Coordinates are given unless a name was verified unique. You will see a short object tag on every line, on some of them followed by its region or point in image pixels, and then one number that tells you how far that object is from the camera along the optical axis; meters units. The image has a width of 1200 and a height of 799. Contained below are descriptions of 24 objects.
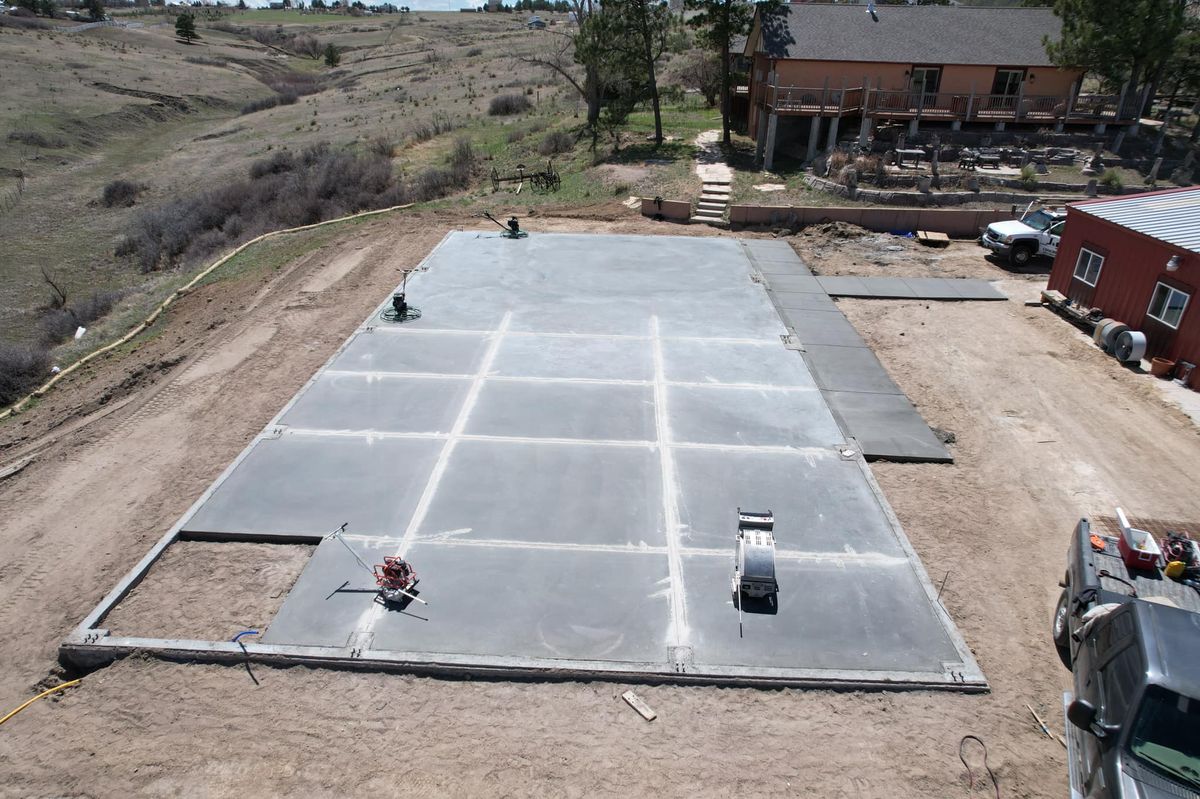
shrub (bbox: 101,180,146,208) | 30.75
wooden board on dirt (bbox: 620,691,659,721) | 7.42
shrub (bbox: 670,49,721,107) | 42.12
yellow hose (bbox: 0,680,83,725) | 7.54
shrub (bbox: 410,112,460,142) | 38.66
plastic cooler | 8.45
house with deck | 27.92
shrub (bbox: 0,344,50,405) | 15.84
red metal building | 14.40
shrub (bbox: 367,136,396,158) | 34.62
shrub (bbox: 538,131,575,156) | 33.62
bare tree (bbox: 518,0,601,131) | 33.41
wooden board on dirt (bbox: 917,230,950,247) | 22.28
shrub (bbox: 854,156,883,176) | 24.98
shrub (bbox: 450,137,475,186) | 29.97
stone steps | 24.67
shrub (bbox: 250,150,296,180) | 32.47
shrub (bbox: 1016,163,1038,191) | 24.55
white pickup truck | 20.41
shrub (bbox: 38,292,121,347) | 19.12
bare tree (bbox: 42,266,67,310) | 21.28
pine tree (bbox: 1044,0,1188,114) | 24.91
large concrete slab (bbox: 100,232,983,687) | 8.30
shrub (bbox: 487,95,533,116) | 44.41
